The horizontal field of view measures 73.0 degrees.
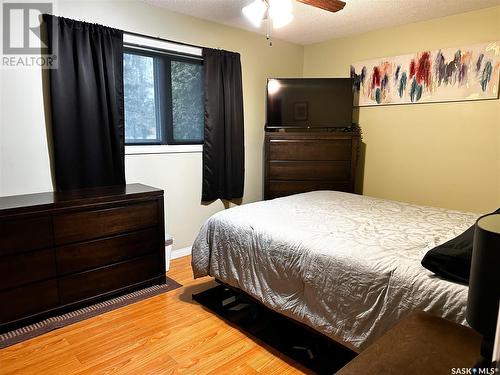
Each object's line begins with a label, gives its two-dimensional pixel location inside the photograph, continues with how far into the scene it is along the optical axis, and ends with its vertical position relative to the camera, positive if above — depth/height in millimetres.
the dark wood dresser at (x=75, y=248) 2045 -762
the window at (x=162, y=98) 3029 +363
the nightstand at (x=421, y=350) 893 -595
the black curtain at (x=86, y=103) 2492 +247
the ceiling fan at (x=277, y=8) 2316 +894
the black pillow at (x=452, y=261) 1282 -469
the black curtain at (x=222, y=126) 3418 +107
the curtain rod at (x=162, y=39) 2859 +868
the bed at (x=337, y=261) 1416 -603
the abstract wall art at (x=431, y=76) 3025 +616
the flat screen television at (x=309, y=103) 3779 +387
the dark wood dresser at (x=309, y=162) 3660 -260
